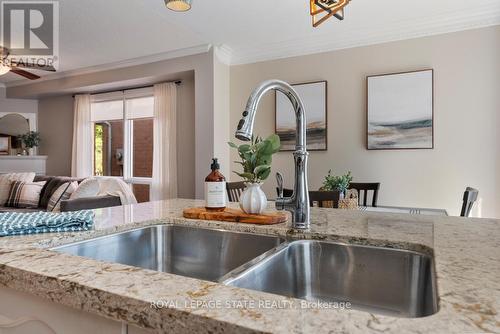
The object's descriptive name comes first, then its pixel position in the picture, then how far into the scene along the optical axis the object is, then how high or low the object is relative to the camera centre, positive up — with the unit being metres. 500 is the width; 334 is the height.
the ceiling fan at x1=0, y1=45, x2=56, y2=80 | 3.51 +1.12
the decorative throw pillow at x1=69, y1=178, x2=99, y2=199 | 3.56 -0.26
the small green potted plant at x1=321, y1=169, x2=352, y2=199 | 2.58 -0.13
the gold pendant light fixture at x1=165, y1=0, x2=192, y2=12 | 2.17 +1.10
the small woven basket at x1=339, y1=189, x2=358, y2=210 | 2.33 -0.25
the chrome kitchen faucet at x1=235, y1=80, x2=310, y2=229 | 0.97 -0.02
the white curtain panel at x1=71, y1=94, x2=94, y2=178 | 5.41 +0.44
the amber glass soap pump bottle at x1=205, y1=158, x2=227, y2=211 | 1.20 -0.09
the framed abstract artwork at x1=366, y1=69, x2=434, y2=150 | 3.20 +0.58
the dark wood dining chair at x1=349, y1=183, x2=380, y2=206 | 3.17 -0.20
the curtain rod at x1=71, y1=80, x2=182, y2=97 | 4.58 +1.21
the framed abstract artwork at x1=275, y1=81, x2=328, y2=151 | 3.68 +0.61
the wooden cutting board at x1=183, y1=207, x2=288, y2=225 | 1.07 -0.17
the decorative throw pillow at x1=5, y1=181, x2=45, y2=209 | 4.13 -0.38
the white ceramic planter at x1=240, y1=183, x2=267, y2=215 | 1.13 -0.12
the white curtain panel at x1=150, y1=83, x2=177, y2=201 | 4.55 +0.28
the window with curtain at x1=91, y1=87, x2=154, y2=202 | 5.03 +0.49
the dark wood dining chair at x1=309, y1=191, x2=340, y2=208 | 1.93 -0.17
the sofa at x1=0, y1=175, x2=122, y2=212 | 3.30 -0.38
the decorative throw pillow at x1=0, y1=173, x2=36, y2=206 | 4.27 -0.19
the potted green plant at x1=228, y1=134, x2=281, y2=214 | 1.12 +0.00
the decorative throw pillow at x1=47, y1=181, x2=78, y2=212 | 3.79 -0.35
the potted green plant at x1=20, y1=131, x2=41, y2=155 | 5.75 +0.46
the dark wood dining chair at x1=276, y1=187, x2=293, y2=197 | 2.81 -0.22
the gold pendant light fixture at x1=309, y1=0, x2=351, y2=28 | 1.89 +0.97
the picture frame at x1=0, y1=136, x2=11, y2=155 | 5.82 +0.37
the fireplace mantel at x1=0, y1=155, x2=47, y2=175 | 5.53 +0.04
